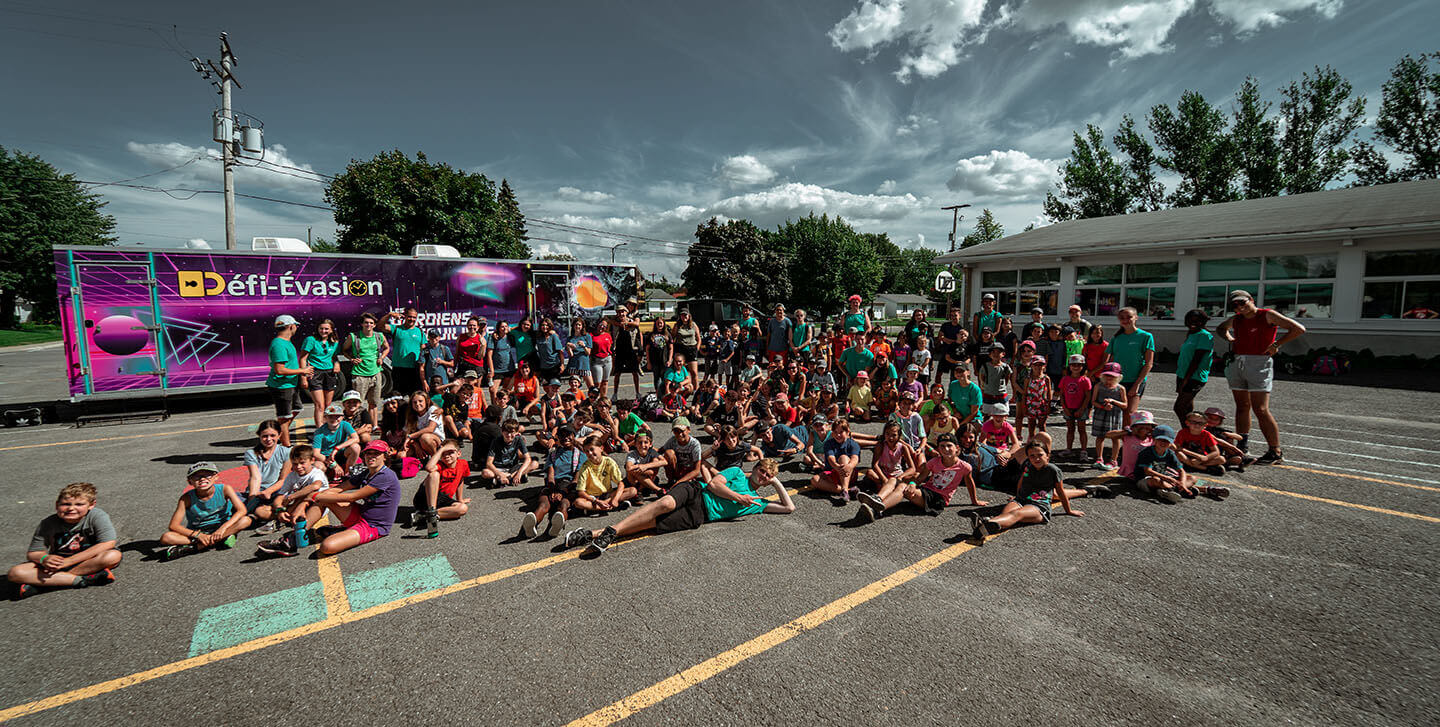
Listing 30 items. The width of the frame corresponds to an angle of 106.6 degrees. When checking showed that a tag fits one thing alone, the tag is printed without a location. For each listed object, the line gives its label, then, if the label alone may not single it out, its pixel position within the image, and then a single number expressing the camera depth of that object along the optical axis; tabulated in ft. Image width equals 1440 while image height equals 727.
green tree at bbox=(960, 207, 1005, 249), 181.42
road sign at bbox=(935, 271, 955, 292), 66.74
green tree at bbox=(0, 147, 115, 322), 117.80
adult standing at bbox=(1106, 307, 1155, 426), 23.80
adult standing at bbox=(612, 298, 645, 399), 36.09
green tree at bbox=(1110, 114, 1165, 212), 116.16
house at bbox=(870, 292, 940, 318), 295.89
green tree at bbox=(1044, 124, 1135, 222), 117.70
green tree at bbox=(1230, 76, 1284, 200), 103.60
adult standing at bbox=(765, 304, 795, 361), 37.96
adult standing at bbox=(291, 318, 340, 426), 26.43
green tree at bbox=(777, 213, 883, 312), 165.67
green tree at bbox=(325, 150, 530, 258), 86.43
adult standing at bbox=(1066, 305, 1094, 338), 28.51
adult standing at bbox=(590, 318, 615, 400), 34.55
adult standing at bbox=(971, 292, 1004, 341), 32.63
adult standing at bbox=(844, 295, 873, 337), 36.13
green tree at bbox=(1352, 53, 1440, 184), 86.17
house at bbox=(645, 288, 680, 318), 189.32
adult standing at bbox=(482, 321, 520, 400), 32.01
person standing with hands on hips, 22.47
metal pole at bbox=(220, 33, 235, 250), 57.11
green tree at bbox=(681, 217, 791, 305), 144.66
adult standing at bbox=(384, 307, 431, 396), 29.32
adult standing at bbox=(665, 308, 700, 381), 36.24
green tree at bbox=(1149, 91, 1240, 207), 107.96
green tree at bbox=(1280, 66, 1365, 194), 98.17
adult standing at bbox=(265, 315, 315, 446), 24.71
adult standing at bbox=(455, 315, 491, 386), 30.99
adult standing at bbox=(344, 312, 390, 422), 27.14
